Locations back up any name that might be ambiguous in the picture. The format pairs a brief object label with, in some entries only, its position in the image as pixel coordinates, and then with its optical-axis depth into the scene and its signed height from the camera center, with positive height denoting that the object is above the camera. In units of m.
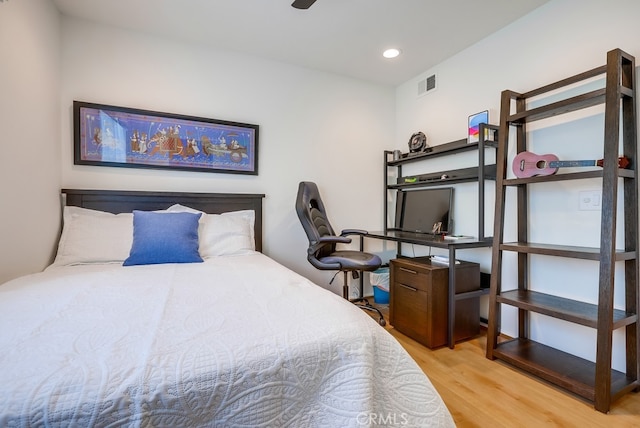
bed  0.63 -0.38
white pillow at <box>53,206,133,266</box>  1.96 -0.22
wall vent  3.02 +1.30
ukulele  1.70 +0.28
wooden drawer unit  2.14 -0.71
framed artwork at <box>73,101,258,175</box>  2.27 +0.55
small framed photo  2.48 +0.75
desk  2.13 -0.29
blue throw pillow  1.93 -0.23
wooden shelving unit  1.49 -0.27
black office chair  2.46 -0.30
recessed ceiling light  2.69 +1.45
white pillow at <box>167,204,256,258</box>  2.27 -0.22
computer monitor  2.81 -0.02
